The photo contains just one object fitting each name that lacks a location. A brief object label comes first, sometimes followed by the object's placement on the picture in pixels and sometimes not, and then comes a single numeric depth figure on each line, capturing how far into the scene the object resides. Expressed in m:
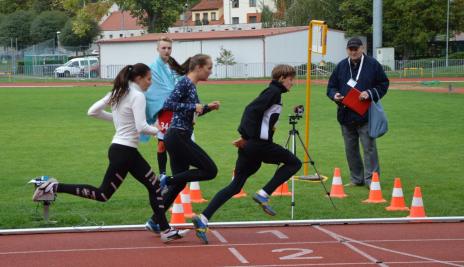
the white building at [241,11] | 109.69
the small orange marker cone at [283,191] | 12.03
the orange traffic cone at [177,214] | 10.03
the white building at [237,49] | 63.38
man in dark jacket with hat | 12.39
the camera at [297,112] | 10.44
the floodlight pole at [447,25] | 68.62
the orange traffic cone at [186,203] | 10.52
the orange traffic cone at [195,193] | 11.53
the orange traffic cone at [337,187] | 11.80
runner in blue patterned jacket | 8.86
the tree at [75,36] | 91.38
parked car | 65.75
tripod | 10.45
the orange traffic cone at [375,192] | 11.41
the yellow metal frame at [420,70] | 57.80
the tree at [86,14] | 88.18
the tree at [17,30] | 97.65
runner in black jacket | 8.98
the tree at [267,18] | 89.50
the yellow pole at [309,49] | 13.06
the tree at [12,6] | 120.75
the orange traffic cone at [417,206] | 10.34
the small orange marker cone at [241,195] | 11.82
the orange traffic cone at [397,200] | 10.91
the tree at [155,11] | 84.50
